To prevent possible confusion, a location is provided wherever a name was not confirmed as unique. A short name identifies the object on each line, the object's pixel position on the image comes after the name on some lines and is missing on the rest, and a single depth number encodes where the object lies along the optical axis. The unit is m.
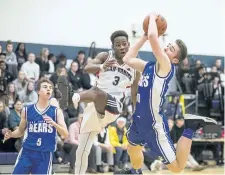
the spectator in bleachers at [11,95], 11.16
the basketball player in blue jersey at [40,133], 5.72
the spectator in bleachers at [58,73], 11.84
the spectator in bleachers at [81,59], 13.35
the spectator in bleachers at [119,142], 11.44
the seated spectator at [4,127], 9.82
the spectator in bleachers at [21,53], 12.63
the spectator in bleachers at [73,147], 10.57
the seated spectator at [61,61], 13.28
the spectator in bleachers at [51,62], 13.07
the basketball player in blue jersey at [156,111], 5.55
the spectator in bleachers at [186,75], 14.78
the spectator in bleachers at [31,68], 12.28
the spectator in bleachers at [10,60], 12.17
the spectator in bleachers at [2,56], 11.88
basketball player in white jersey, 6.43
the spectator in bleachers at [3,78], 11.26
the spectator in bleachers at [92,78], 13.29
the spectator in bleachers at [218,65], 15.66
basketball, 5.61
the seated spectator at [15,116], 10.26
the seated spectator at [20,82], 11.86
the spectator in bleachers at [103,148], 11.16
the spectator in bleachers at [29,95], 11.54
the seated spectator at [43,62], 12.80
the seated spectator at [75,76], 12.57
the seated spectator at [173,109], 13.73
